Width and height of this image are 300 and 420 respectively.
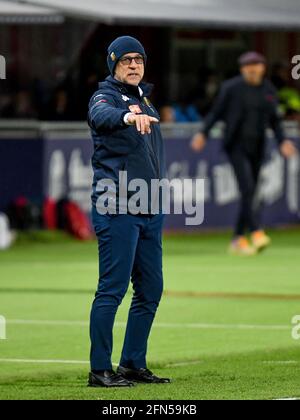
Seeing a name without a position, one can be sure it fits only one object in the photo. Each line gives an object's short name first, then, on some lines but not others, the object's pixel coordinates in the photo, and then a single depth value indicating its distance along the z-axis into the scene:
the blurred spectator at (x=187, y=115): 27.47
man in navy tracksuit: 10.58
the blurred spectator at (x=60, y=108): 25.70
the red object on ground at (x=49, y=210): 23.91
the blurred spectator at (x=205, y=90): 28.88
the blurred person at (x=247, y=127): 21.97
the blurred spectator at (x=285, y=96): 29.64
